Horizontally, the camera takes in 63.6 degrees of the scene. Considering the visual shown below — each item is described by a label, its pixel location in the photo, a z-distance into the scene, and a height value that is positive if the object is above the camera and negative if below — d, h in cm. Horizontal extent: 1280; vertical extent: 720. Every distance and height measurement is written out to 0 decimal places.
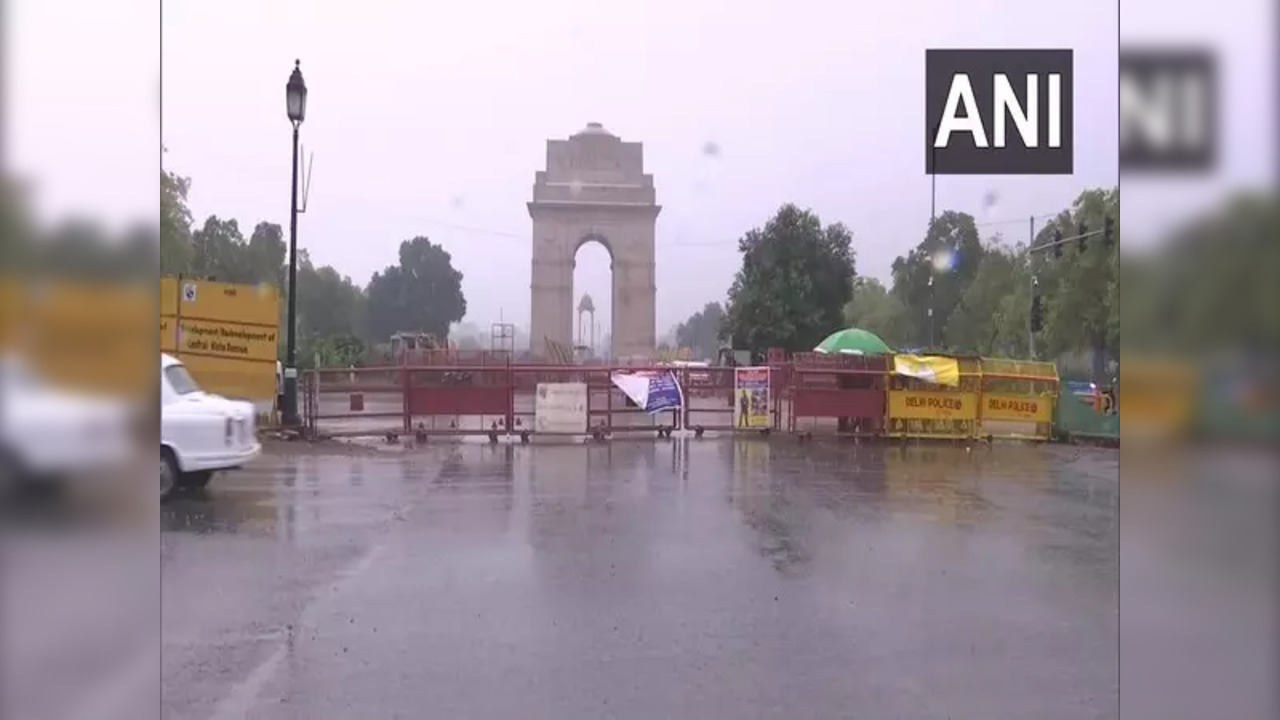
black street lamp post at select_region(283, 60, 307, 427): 1465 +78
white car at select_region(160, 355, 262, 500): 837 -75
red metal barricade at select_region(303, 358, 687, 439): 1622 -68
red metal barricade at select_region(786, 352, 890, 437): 1684 -62
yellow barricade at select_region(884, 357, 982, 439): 1680 -79
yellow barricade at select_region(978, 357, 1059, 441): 1698 -68
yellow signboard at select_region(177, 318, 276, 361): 1299 +18
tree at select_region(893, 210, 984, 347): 4428 +413
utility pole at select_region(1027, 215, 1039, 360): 2494 +126
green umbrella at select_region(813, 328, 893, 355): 1995 +33
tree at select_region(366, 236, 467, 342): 5662 +373
